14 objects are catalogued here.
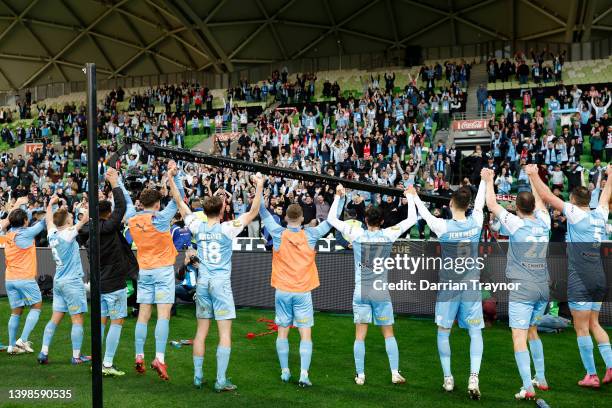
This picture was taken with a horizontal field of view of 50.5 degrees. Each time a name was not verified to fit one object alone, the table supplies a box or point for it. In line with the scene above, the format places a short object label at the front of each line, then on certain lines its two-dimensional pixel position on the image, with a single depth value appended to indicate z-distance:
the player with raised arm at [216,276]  7.53
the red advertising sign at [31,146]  36.28
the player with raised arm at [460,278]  7.28
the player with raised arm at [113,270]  8.20
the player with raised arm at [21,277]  9.49
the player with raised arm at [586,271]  7.40
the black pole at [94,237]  4.41
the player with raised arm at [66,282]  8.68
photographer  13.23
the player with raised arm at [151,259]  8.16
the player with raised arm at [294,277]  7.75
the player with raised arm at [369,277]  7.68
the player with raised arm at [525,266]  7.03
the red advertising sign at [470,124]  25.38
